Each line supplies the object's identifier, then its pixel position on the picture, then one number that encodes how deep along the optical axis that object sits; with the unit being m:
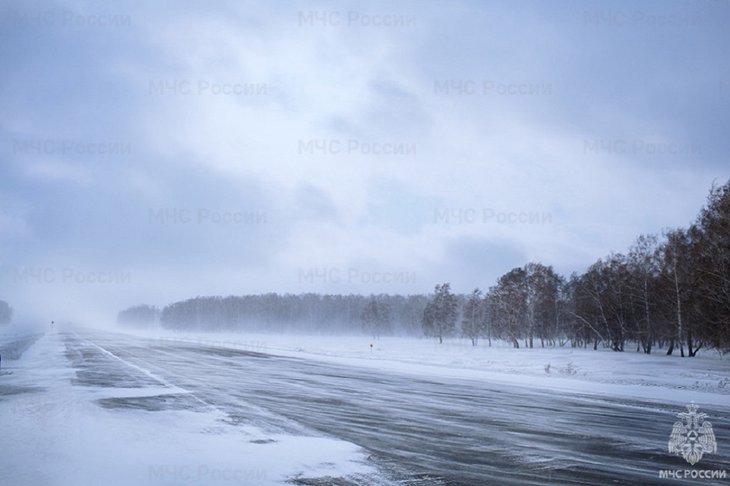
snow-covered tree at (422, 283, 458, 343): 113.53
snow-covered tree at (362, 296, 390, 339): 140.25
